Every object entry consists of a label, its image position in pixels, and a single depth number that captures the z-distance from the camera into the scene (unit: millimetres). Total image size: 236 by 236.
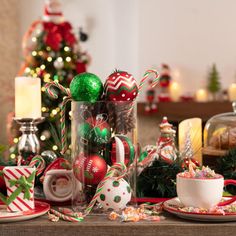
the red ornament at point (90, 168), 1750
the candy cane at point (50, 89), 1840
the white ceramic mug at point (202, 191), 1681
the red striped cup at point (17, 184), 1696
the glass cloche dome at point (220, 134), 2193
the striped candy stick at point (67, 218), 1668
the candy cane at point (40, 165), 1812
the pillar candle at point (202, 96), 5948
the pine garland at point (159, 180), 1921
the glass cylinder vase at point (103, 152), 1749
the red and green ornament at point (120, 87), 1767
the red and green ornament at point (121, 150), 1753
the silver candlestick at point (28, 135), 2393
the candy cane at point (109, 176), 1722
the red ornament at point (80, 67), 5189
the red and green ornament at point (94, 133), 1756
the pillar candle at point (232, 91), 5723
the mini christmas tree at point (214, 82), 5855
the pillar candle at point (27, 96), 2452
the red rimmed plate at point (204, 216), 1635
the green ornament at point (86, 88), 1760
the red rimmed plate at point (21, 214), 1644
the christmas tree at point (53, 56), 4938
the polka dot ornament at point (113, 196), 1741
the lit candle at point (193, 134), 2161
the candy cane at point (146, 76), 1844
